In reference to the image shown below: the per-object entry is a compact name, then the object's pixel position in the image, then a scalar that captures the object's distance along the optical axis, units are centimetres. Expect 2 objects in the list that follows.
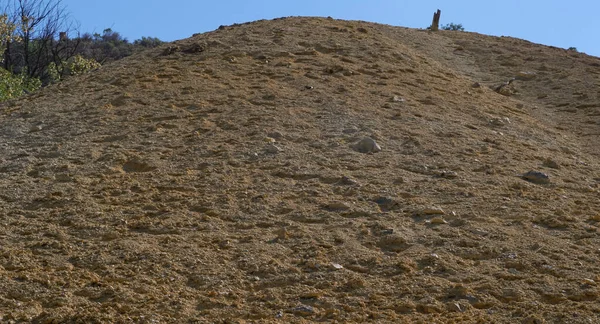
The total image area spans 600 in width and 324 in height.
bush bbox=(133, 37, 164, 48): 2304
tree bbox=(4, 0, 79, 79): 1582
